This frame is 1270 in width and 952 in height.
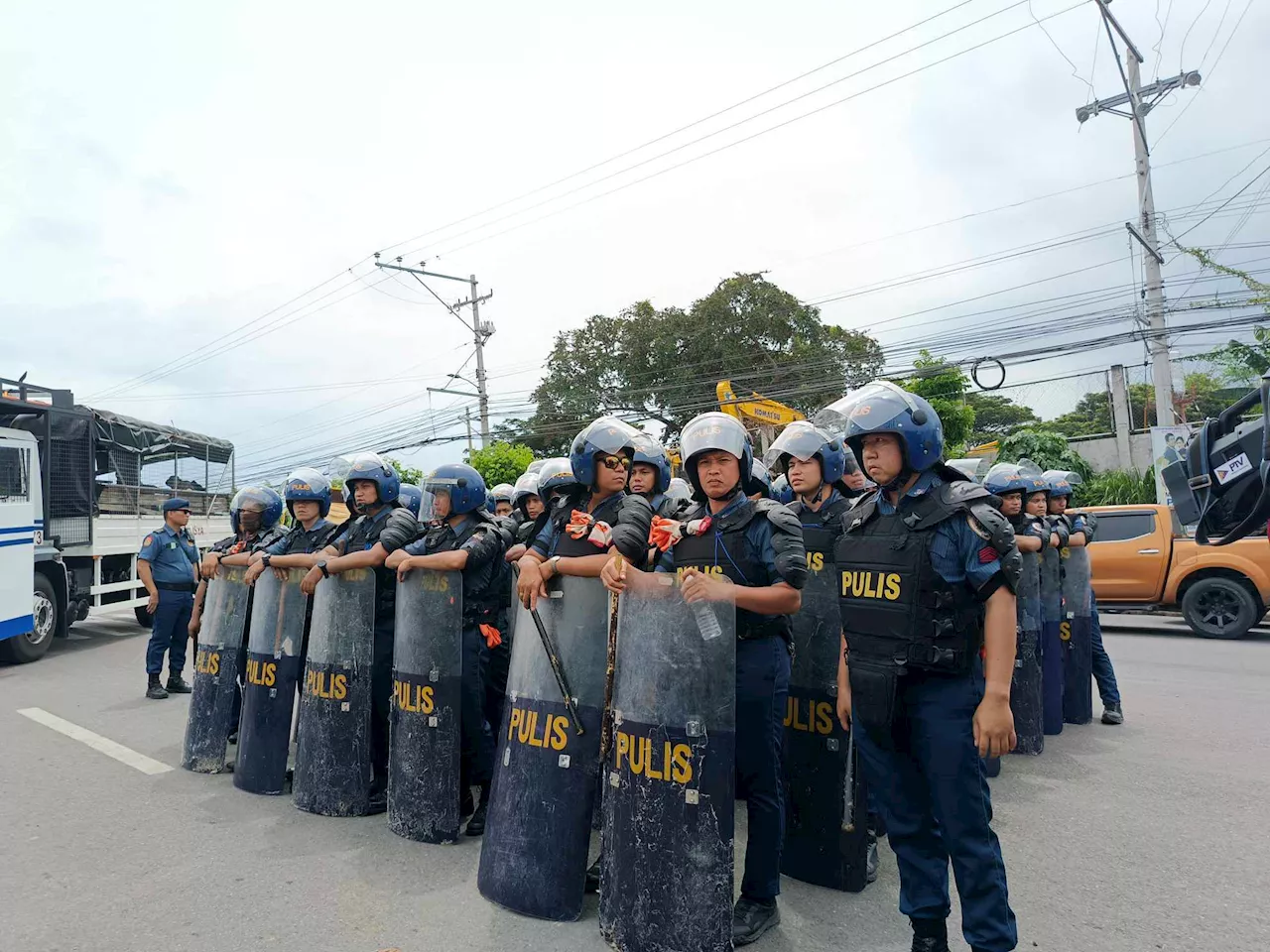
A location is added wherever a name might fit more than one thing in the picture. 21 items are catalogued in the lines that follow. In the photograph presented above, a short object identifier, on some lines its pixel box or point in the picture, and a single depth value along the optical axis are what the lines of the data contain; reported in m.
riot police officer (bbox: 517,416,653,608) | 3.36
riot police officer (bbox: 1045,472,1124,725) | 6.46
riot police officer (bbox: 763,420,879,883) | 4.00
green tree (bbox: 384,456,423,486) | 25.06
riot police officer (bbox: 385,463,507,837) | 4.34
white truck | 9.42
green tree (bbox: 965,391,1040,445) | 43.47
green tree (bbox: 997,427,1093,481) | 19.39
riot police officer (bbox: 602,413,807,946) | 3.03
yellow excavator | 18.40
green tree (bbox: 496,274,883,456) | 26.22
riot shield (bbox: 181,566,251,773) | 5.46
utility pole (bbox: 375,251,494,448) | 27.73
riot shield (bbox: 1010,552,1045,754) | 5.56
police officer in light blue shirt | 8.00
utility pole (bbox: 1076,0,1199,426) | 16.89
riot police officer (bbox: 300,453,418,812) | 4.64
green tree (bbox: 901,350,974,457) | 21.53
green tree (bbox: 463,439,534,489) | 24.02
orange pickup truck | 10.33
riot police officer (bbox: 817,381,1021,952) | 2.64
